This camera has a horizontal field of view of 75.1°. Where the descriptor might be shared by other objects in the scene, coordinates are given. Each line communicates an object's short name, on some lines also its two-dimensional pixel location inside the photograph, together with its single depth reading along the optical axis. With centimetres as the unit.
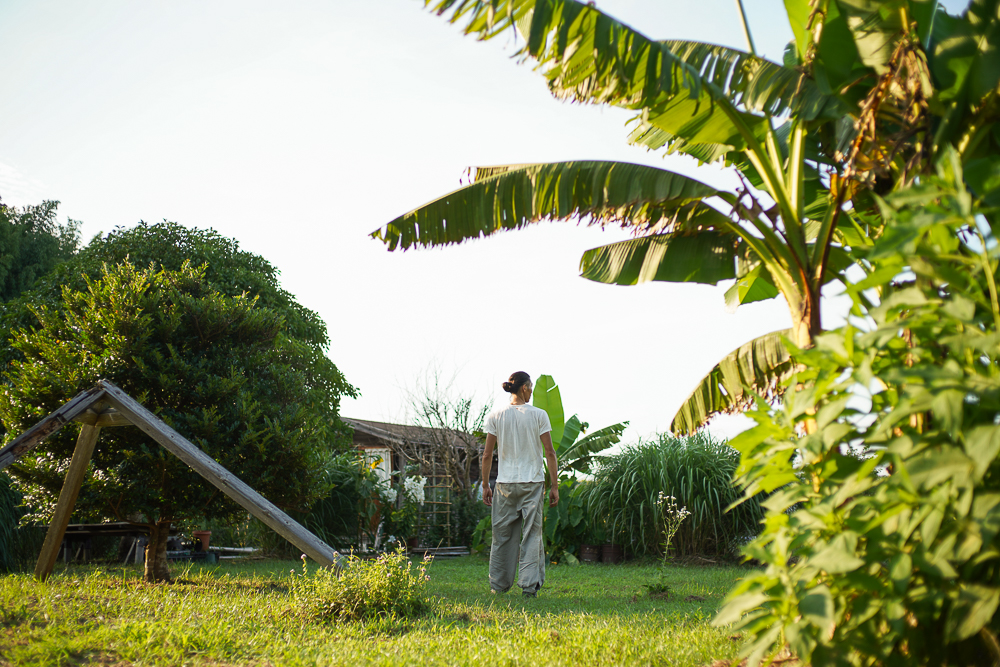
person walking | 626
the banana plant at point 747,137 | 314
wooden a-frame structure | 551
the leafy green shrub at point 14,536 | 808
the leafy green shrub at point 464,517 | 1430
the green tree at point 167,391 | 693
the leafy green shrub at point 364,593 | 468
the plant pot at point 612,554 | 1152
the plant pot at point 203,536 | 1212
